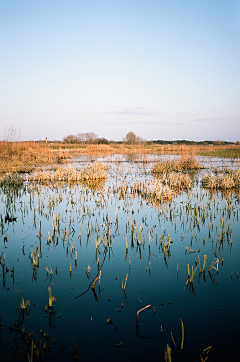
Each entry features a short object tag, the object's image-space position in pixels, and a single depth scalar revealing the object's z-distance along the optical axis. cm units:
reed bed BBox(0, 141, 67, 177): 1836
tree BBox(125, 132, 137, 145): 5273
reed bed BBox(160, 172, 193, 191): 1241
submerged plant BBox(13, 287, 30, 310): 339
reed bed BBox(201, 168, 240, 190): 1189
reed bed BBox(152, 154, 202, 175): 1830
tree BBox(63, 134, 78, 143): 5201
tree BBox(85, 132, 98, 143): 5384
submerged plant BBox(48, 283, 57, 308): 346
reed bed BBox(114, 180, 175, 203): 989
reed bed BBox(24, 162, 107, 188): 1420
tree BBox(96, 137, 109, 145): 5856
